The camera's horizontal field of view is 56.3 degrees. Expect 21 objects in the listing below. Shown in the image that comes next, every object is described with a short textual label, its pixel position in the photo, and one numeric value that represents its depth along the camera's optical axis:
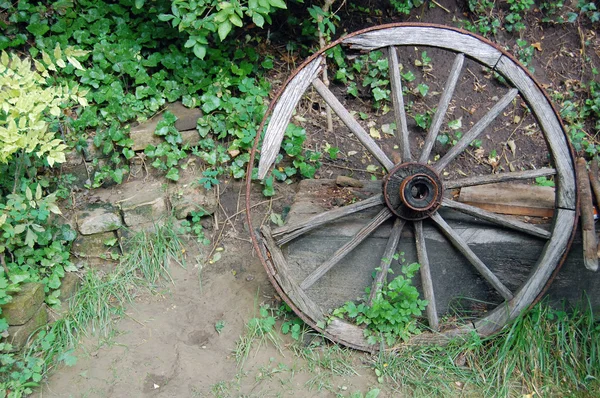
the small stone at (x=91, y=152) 3.66
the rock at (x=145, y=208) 3.63
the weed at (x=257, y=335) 3.23
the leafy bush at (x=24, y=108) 2.87
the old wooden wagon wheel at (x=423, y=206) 3.03
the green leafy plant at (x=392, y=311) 3.09
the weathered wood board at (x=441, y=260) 3.25
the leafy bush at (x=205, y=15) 3.13
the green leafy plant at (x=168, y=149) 3.68
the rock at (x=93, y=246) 3.59
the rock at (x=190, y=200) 3.73
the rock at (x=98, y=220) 3.57
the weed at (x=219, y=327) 3.34
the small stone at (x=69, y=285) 3.41
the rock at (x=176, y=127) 3.73
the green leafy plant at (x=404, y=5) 4.32
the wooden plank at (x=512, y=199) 3.25
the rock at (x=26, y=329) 3.06
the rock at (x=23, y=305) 3.07
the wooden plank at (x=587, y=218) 2.89
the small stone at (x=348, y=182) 3.40
